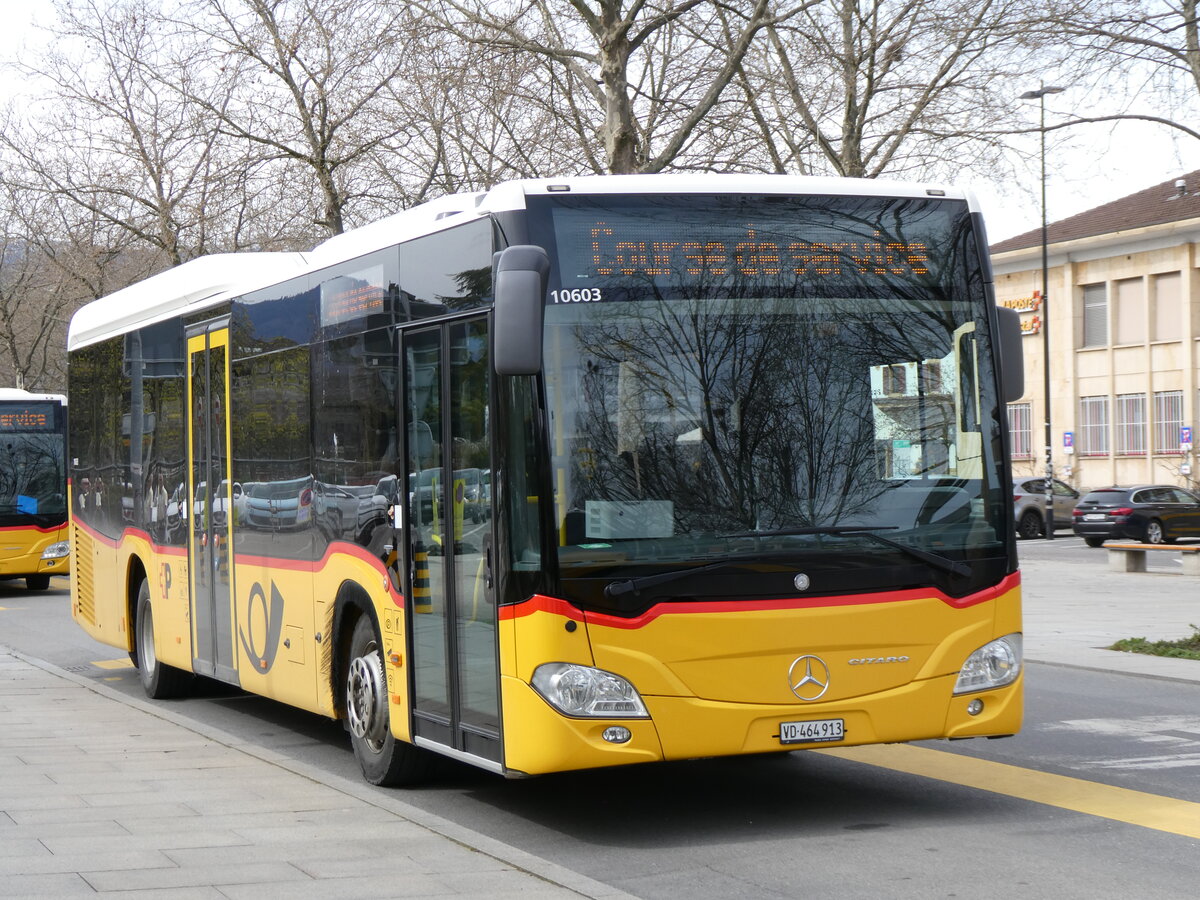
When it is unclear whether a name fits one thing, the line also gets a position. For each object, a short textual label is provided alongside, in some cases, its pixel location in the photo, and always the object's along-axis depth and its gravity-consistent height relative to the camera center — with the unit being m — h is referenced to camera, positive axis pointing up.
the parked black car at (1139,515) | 39.31 -2.37
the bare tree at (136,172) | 30.31 +5.19
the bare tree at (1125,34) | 15.14 +3.46
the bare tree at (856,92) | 23.83 +4.97
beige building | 53.59 +2.54
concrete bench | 28.16 -2.48
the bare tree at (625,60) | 20.38 +4.84
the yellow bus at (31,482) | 26.94 -0.63
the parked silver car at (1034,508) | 45.22 -2.48
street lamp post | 43.84 +1.65
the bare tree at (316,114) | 26.70 +5.29
